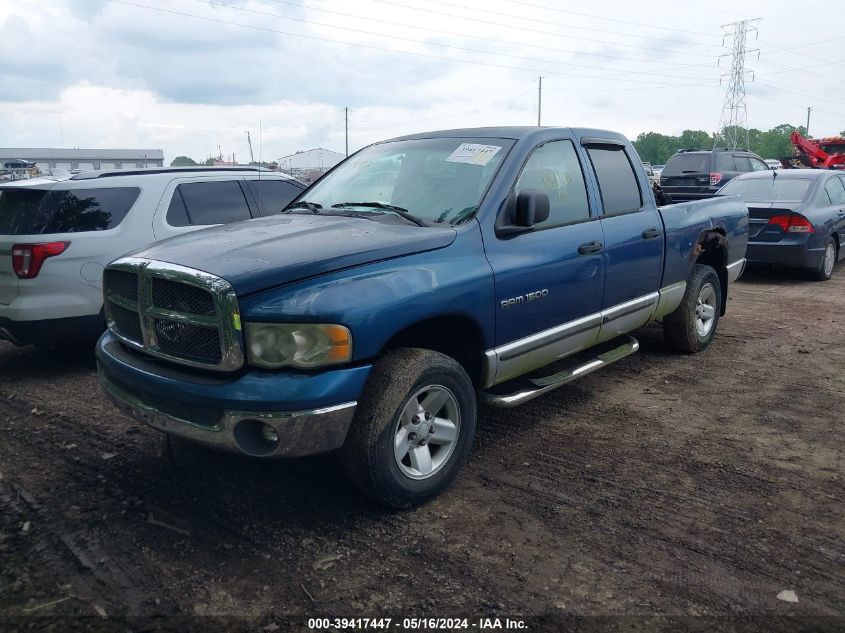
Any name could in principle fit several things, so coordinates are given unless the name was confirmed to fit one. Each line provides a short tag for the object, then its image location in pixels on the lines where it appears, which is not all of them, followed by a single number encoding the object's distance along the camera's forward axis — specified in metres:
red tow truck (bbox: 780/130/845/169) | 28.58
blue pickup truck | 3.10
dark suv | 16.36
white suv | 5.60
